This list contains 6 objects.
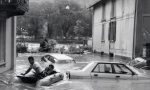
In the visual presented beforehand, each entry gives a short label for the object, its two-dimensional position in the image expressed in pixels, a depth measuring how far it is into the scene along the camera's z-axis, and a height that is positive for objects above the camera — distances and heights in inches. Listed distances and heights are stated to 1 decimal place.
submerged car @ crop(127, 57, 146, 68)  852.6 -71.9
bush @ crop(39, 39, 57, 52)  1786.2 -58.9
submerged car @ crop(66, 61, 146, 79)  546.6 -60.7
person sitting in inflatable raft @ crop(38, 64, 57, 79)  576.0 -62.6
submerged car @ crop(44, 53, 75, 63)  860.0 -60.5
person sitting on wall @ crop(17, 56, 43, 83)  553.0 -65.2
